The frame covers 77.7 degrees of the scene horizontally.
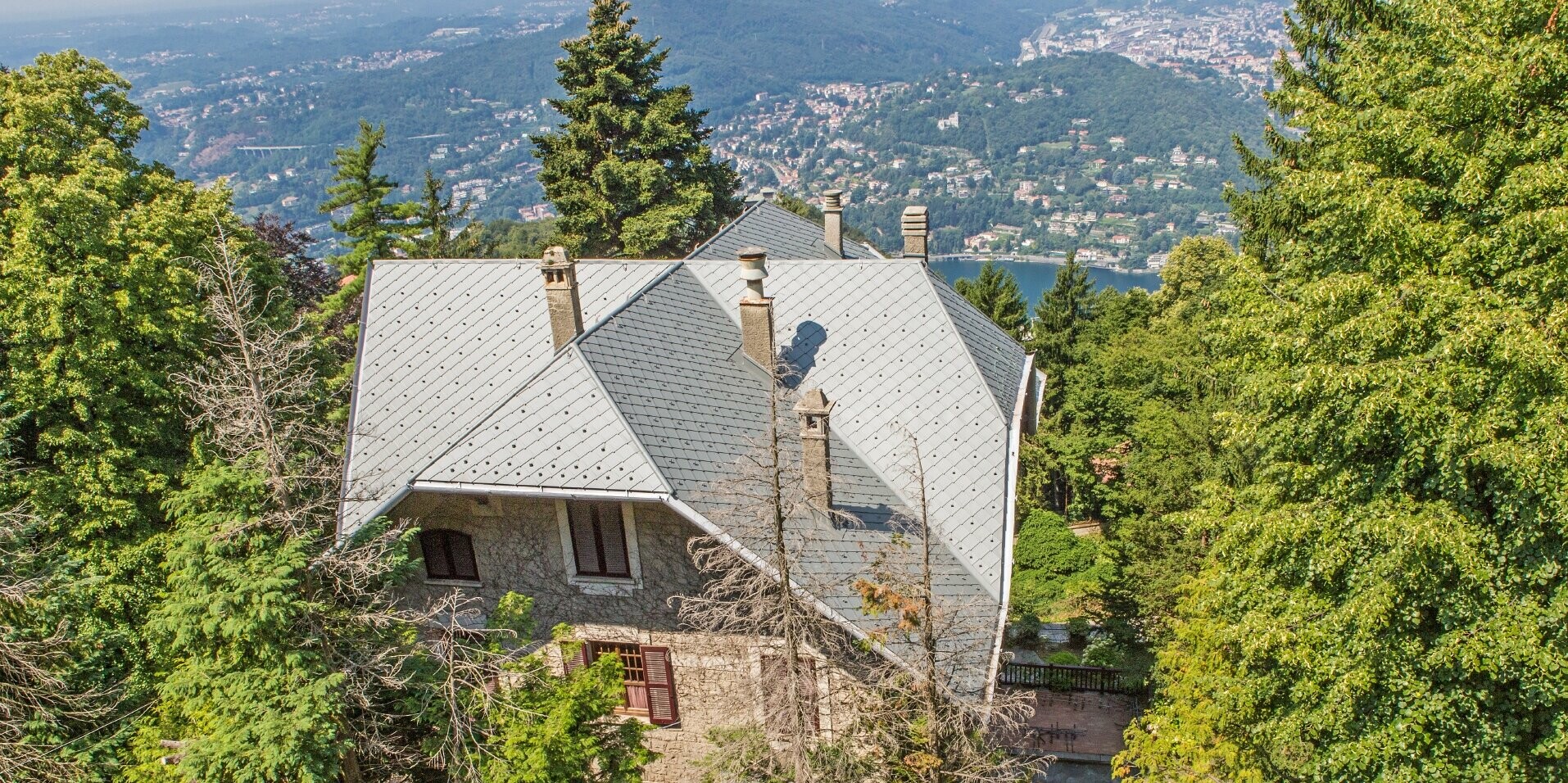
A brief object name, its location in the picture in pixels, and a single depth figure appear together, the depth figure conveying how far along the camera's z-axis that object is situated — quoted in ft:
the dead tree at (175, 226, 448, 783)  36.06
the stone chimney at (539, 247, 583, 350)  56.18
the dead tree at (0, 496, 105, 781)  40.29
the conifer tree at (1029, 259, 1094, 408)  147.43
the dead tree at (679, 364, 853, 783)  37.47
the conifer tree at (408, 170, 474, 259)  139.03
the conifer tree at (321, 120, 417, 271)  135.85
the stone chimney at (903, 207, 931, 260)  73.82
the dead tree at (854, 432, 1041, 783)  38.78
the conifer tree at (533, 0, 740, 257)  121.60
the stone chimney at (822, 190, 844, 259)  80.18
